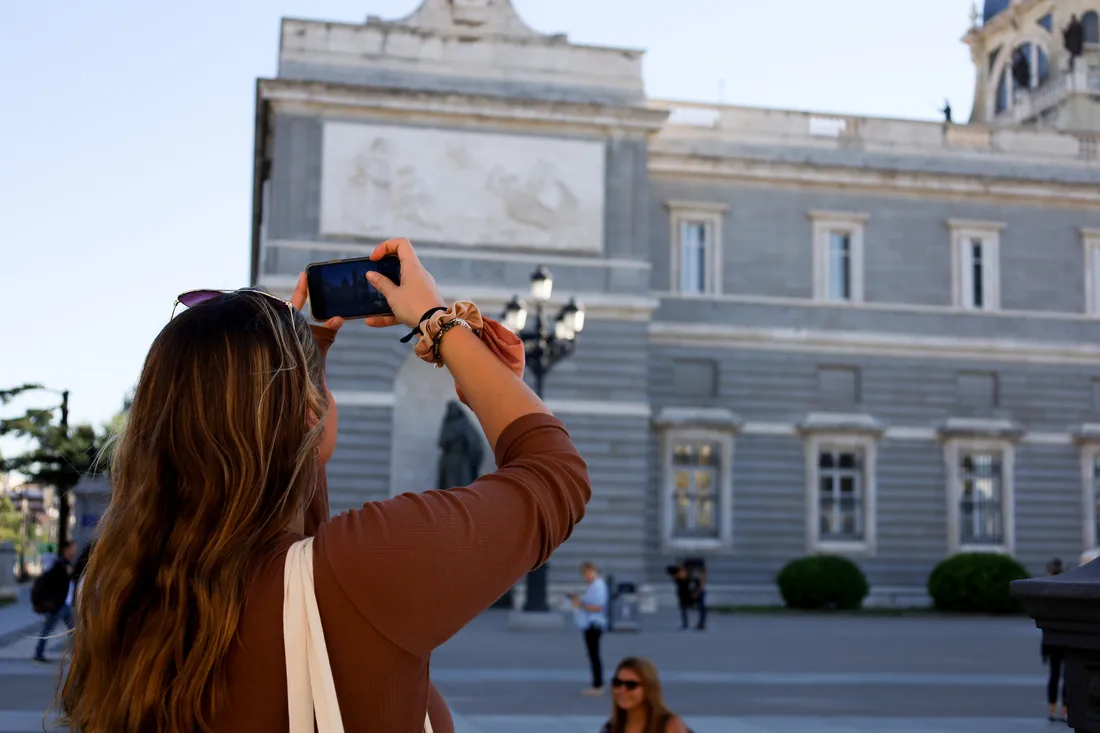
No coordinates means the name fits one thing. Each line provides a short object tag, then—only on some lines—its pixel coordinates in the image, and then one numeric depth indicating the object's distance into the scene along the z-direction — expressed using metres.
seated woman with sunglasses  6.59
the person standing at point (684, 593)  25.45
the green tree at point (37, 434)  26.02
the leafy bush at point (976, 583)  31.05
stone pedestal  3.40
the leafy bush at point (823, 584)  31.12
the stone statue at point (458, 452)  28.55
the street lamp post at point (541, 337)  21.36
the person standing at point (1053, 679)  12.16
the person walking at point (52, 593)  16.86
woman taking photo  1.85
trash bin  24.01
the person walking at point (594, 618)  14.62
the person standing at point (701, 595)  24.86
